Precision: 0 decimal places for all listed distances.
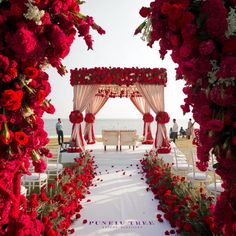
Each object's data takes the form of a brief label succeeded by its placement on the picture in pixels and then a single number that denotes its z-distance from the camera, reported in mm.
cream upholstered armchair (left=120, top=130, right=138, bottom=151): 12078
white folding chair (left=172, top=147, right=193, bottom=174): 6579
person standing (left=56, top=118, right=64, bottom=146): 14852
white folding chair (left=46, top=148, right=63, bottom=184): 6582
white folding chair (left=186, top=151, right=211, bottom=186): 5440
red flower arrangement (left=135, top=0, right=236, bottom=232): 1873
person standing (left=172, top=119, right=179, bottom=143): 16797
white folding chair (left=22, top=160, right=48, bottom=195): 5504
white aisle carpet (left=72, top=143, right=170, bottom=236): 4203
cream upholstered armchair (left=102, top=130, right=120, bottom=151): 11930
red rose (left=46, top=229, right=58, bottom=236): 2892
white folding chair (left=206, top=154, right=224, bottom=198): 4416
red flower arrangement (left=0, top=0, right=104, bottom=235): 1976
